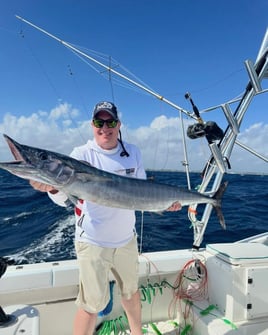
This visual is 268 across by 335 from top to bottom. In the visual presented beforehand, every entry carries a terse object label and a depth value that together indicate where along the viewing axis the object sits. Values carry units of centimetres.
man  237
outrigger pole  412
